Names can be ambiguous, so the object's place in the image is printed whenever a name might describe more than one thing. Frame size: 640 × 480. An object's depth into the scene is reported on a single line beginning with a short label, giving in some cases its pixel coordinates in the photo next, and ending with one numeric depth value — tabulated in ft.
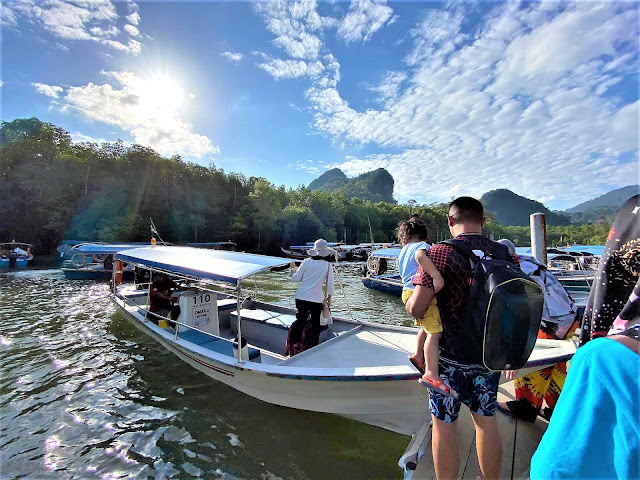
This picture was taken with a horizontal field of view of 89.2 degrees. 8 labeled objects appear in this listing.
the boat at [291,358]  12.77
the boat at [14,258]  83.08
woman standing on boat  16.57
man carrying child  6.97
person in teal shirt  2.69
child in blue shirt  6.97
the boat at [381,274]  55.26
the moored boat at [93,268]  62.25
